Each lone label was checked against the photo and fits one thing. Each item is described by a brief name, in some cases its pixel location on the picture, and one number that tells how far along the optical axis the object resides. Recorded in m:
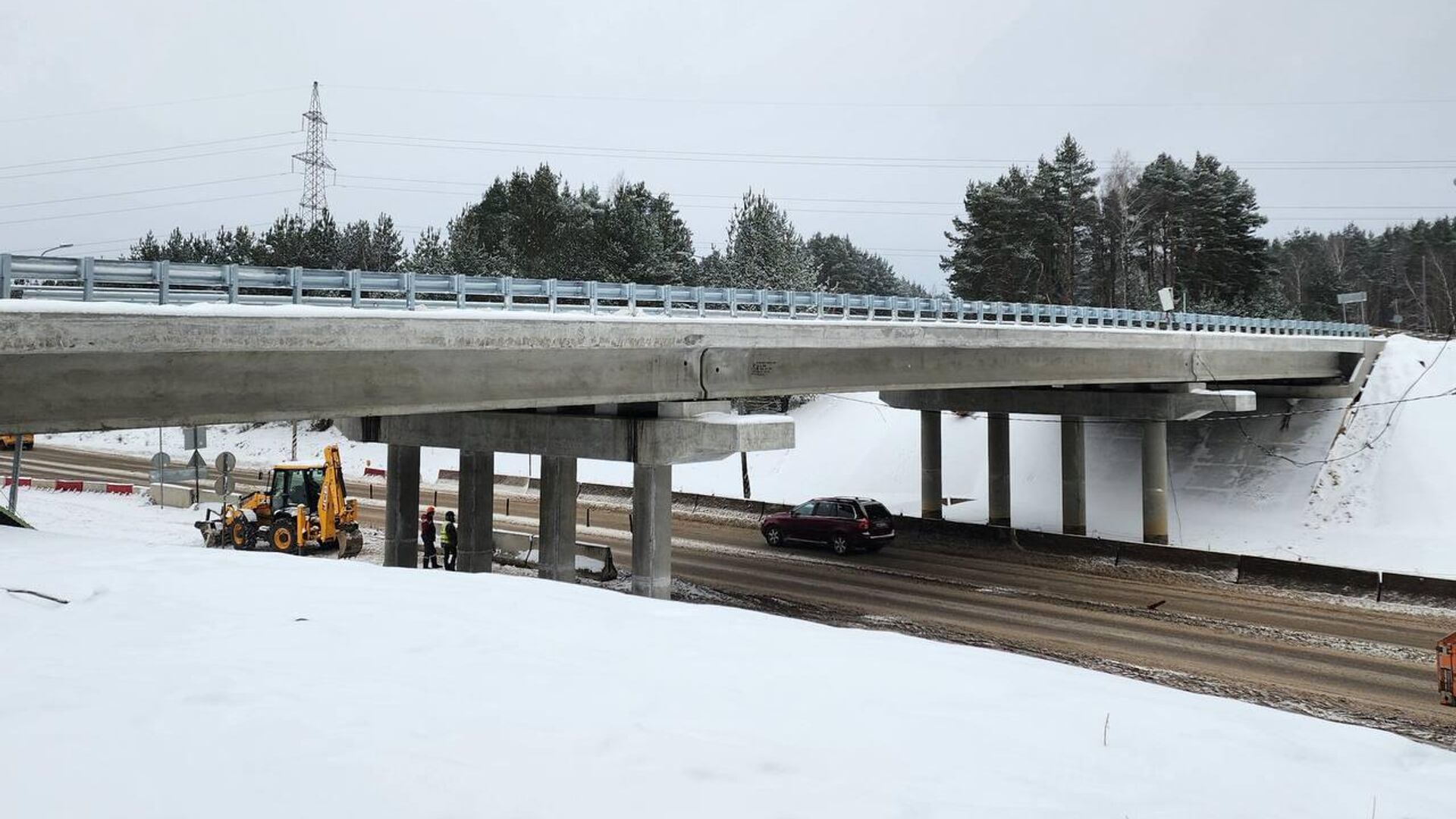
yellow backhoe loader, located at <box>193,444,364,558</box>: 26.38
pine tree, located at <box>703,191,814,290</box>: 57.91
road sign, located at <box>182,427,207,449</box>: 26.16
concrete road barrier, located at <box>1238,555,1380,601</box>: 24.20
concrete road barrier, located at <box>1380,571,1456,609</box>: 22.95
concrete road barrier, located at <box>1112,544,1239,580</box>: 26.97
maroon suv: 29.70
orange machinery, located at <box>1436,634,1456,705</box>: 14.59
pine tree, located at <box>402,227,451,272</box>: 61.91
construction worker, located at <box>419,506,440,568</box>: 25.98
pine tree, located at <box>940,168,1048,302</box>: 70.31
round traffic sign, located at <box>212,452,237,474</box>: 25.61
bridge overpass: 12.10
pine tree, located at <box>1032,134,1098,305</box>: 70.62
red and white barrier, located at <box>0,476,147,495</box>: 40.47
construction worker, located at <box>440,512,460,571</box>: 24.89
